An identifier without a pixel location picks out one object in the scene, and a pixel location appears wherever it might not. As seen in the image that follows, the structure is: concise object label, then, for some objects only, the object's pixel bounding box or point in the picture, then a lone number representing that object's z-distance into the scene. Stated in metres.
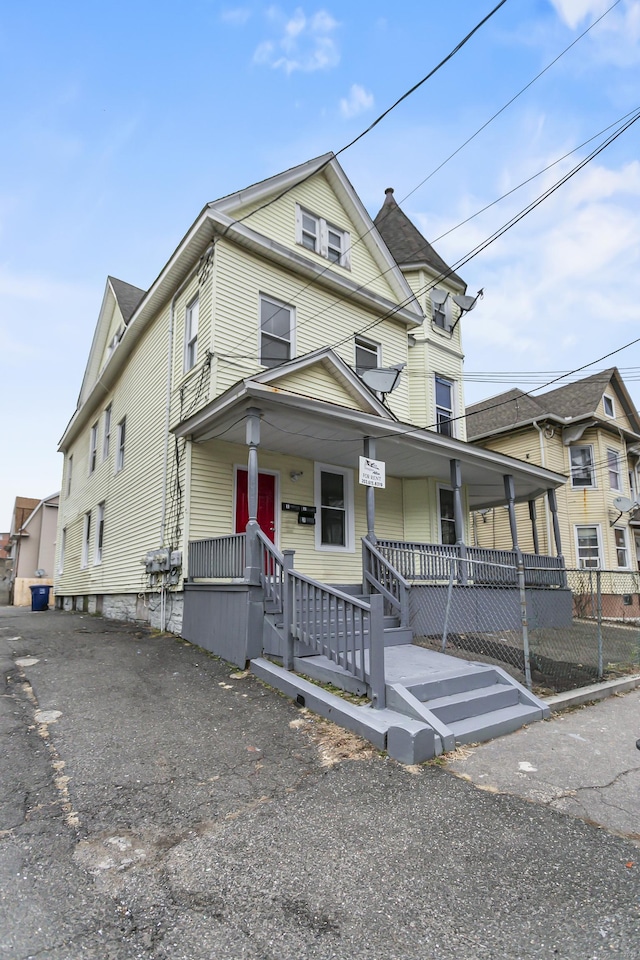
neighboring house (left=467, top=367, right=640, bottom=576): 18.95
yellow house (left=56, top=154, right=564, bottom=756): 9.02
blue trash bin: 16.28
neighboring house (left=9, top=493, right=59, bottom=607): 25.17
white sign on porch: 8.41
